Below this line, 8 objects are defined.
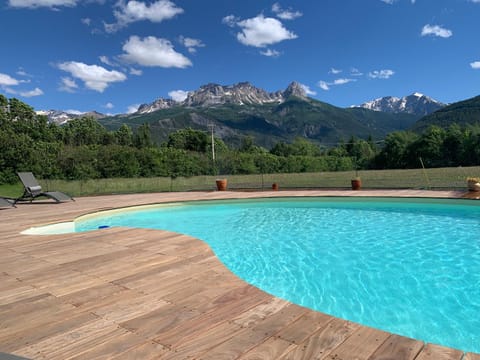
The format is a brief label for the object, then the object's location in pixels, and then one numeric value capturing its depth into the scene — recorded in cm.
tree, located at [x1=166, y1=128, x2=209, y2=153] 5022
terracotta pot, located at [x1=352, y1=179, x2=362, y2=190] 1159
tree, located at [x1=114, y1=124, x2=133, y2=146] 5200
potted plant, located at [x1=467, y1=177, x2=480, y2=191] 914
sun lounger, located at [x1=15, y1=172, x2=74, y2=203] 1011
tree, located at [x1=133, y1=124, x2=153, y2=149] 5166
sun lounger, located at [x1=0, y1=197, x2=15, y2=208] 893
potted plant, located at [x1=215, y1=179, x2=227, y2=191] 1355
